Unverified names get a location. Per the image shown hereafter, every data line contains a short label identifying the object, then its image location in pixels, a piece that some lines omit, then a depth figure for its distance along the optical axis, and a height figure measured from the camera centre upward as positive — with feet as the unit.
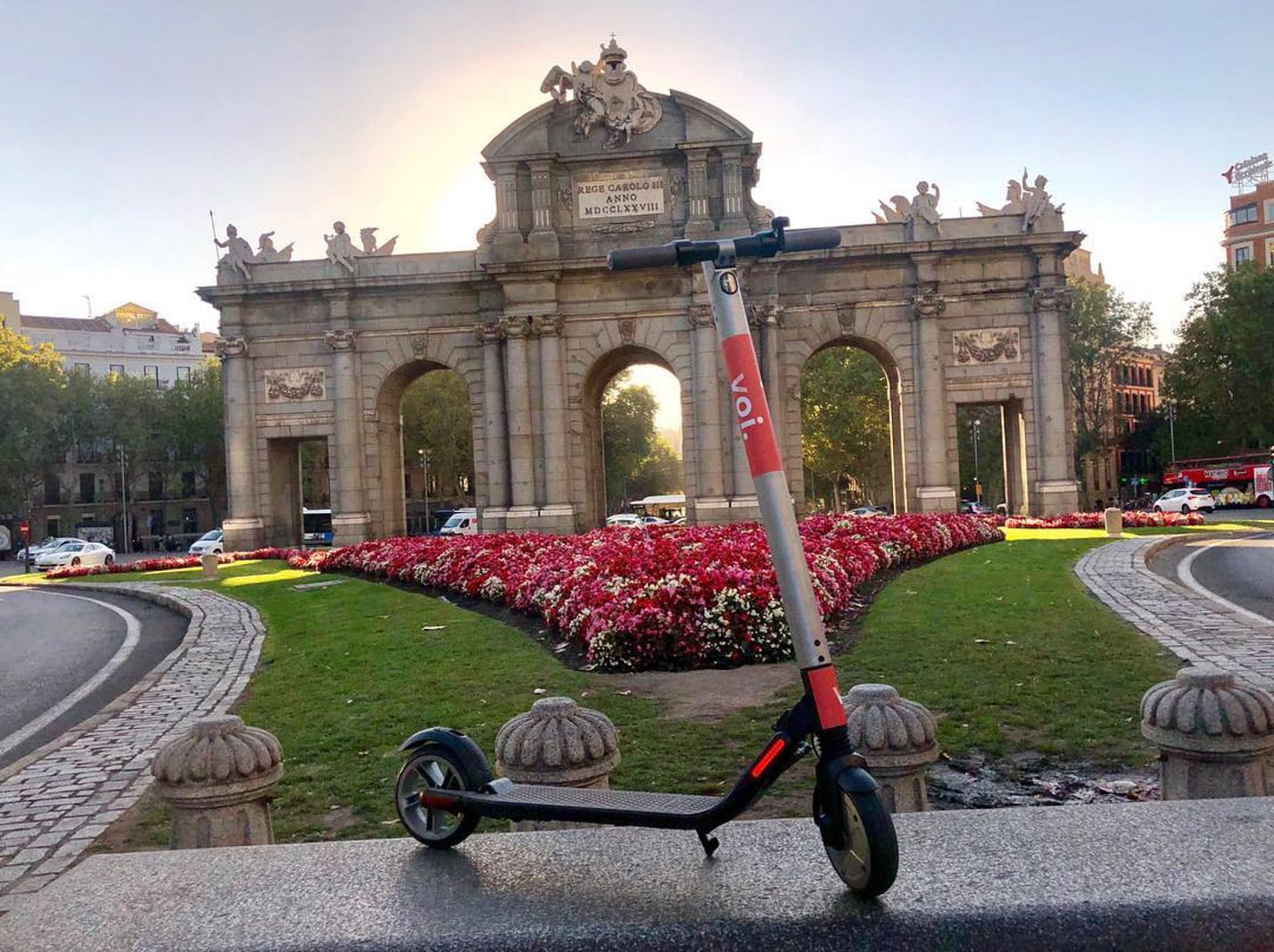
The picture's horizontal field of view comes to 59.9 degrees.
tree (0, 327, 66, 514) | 208.74 +20.76
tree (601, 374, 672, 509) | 276.00 +17.26
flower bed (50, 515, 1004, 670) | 39.99 -3.91
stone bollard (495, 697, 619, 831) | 17.63 -4.01
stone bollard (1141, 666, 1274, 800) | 17.83 -4.25
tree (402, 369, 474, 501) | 236.84 +18.39
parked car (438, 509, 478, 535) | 162.30 -3.15
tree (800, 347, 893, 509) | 203.51 +14.45
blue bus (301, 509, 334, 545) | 228.22 -2.82
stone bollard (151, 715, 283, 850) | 18.28 -4.46
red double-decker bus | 204.54 -1.31
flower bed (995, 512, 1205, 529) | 108.27 -4.39
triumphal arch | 109.81 +18.16
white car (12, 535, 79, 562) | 167.89 -4.19
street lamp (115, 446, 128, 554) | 241.76 +2.86
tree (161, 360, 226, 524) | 240.12 +20.30
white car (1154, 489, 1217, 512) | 164.76 -4.36
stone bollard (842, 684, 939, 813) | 17.94 -4.14
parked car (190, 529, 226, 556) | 156.04 -4.50
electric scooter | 12.26 -3.12
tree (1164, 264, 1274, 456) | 200.23 +21.90
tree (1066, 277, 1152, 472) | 232.94 +29.58
